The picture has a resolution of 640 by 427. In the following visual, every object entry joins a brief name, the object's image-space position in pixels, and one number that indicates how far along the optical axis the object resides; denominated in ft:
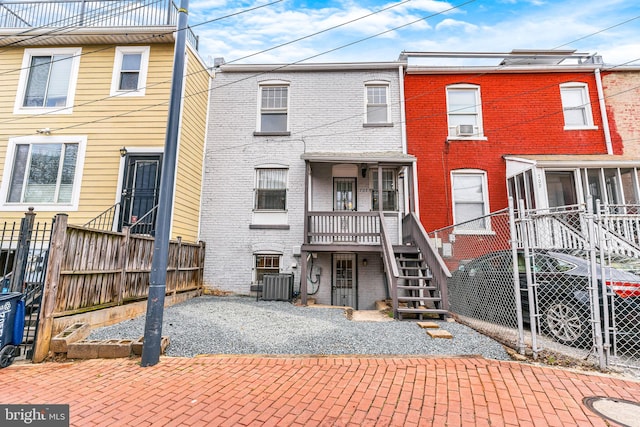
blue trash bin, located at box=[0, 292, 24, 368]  12.75
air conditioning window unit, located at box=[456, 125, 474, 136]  33.65
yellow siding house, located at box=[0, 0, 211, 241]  27.63
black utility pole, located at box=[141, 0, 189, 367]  13.00
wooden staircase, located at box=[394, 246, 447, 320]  20.20
